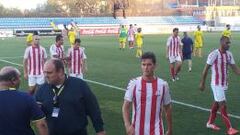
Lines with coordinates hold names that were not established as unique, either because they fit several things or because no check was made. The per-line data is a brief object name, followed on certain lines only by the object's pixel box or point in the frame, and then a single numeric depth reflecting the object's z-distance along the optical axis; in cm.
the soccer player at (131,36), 3616
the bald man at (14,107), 464
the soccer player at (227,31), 3163
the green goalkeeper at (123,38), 3581
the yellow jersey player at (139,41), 2907
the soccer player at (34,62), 1256
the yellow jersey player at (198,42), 2920
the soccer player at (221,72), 930
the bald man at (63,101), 512
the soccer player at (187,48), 2132
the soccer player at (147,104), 576
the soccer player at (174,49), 1842
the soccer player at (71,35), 3600
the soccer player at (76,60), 1305
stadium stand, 6962
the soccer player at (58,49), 1333
